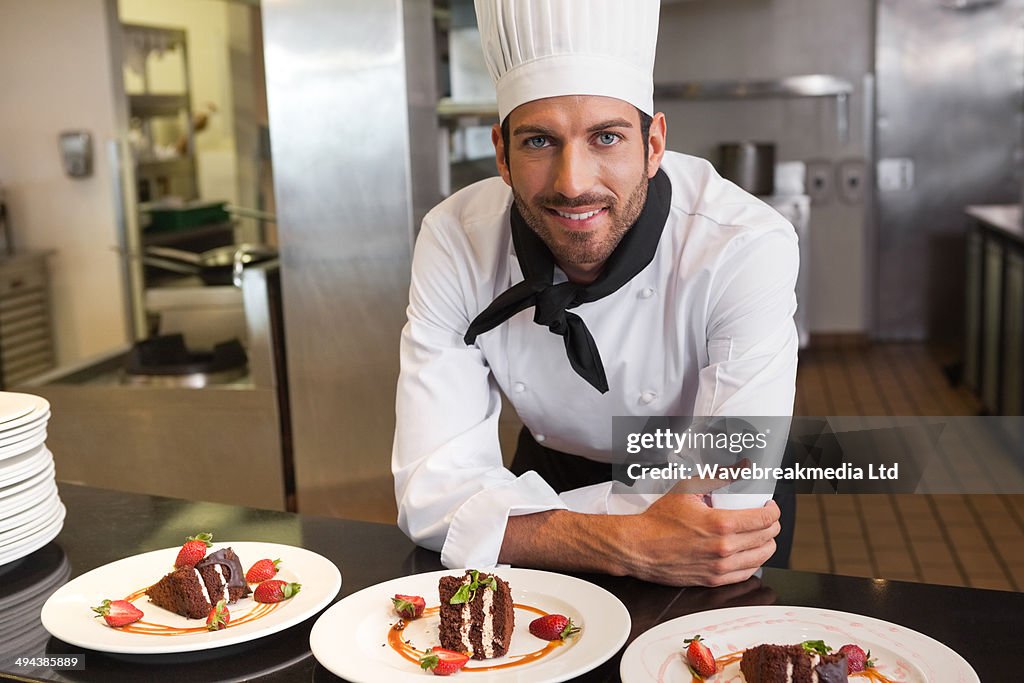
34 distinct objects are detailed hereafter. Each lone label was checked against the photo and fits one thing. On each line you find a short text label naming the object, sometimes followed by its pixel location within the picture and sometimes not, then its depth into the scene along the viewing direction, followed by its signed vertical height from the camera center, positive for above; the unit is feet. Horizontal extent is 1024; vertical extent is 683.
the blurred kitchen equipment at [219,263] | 12.28 -0.98
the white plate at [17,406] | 5.26 -1.10
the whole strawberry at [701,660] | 3.83 -1.74
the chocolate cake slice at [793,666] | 3.67 -1.70
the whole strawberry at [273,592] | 4.67 -1.76
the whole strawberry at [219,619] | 4.45 -1.78
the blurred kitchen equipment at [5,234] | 17.43 -0.80
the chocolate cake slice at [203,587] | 4.58 -1.71
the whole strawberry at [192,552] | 4.82 -1.64
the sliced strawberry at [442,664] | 3.99 -1.78
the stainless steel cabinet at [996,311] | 15.53 -2.50
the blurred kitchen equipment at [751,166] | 21.35 -0.18
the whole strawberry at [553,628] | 4.22 -1.77
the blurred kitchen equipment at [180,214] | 19.63 -0.67
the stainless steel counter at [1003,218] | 15.89 -1.11
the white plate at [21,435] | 5.24 -1.21
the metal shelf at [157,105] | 21.47 +1.45
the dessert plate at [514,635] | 3.96 -1.77
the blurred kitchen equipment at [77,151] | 16.89 +0.46
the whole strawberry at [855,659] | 3.83 -1.75
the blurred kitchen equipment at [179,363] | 11.85 -2.01
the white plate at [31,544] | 5.29 -1.74
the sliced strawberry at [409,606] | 4.42 -1.74
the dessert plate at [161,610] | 4.28 -1.78
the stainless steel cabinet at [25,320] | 16.83 -2.13
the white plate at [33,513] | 5.28 -1.61
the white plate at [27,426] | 5.24 -1.17
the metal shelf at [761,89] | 21.76 +1.33
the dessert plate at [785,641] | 3.80 -1.77
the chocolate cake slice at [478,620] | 4.13 -1.69
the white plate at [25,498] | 5.30 -1.52
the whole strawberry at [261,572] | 4.84 -1.74
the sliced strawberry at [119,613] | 4.49 -1.77
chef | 5.16 -0.82
